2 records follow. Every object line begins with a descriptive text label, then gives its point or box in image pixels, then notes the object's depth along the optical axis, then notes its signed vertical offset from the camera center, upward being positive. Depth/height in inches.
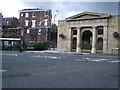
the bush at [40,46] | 1002.2 -27.5
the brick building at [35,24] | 1407.9 +248.9
